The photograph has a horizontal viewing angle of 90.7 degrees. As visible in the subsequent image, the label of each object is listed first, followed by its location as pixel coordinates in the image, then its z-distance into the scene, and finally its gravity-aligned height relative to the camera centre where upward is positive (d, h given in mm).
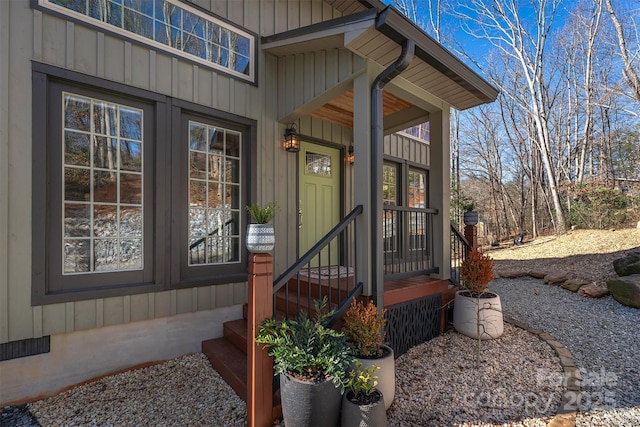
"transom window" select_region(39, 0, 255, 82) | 2854 +1949
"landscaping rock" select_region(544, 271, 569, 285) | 5516 -1087
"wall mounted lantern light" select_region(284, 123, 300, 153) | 3967 +993
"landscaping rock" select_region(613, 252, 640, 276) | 4879 -784
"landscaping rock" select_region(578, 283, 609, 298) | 4762 -1143
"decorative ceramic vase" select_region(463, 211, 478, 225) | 4162 -12
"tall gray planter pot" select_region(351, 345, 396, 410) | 2262 -1126
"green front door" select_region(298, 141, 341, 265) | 4387 +350
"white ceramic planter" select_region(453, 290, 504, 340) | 3412 -1097
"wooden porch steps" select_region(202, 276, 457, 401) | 2638 -1155
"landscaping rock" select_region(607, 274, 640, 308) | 4270 -1030
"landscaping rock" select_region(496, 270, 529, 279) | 6273 -1139
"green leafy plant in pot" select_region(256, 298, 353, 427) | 1924 -961
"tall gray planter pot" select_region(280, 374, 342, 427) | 1918 -1135
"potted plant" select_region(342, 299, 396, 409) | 2275 -947
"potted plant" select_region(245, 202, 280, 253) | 2121 -129
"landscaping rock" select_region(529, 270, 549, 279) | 5980 -1090
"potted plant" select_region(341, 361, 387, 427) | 1880 -1131
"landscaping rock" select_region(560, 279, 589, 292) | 5109 -1116
